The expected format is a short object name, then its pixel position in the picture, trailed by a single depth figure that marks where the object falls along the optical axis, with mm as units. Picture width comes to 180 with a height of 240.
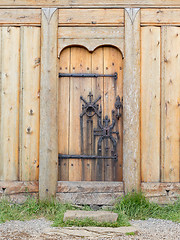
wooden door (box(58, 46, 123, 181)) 4477
